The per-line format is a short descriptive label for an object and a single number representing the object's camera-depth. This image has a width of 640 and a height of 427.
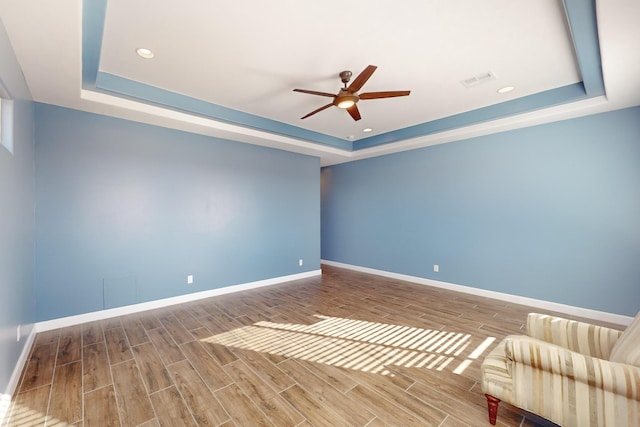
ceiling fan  2.60
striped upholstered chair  1.25
